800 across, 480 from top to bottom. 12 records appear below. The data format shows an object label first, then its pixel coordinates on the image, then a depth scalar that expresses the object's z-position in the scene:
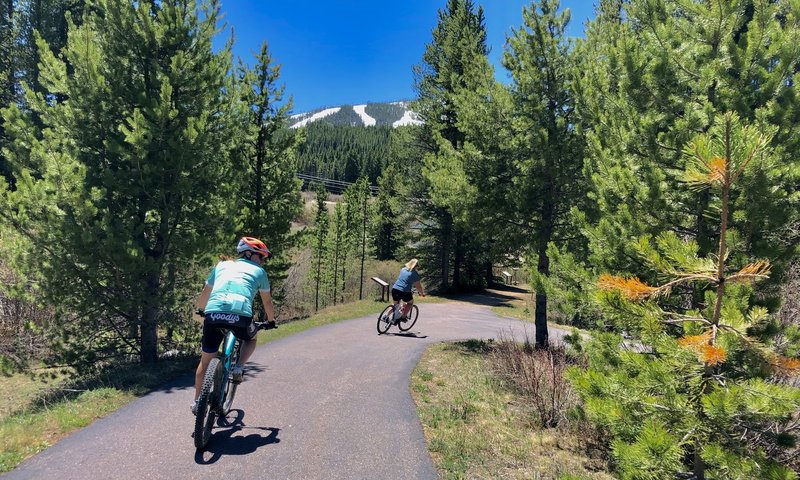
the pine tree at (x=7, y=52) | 20.11
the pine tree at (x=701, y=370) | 2.52
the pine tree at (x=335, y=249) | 37.06
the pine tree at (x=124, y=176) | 6.86
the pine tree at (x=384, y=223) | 44.24
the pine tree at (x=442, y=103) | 25.59
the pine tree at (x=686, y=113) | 3.96
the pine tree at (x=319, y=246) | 37.69
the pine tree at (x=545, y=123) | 9.54
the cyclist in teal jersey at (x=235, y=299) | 4.57
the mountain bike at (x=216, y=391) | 4.32
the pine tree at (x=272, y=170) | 16.61
